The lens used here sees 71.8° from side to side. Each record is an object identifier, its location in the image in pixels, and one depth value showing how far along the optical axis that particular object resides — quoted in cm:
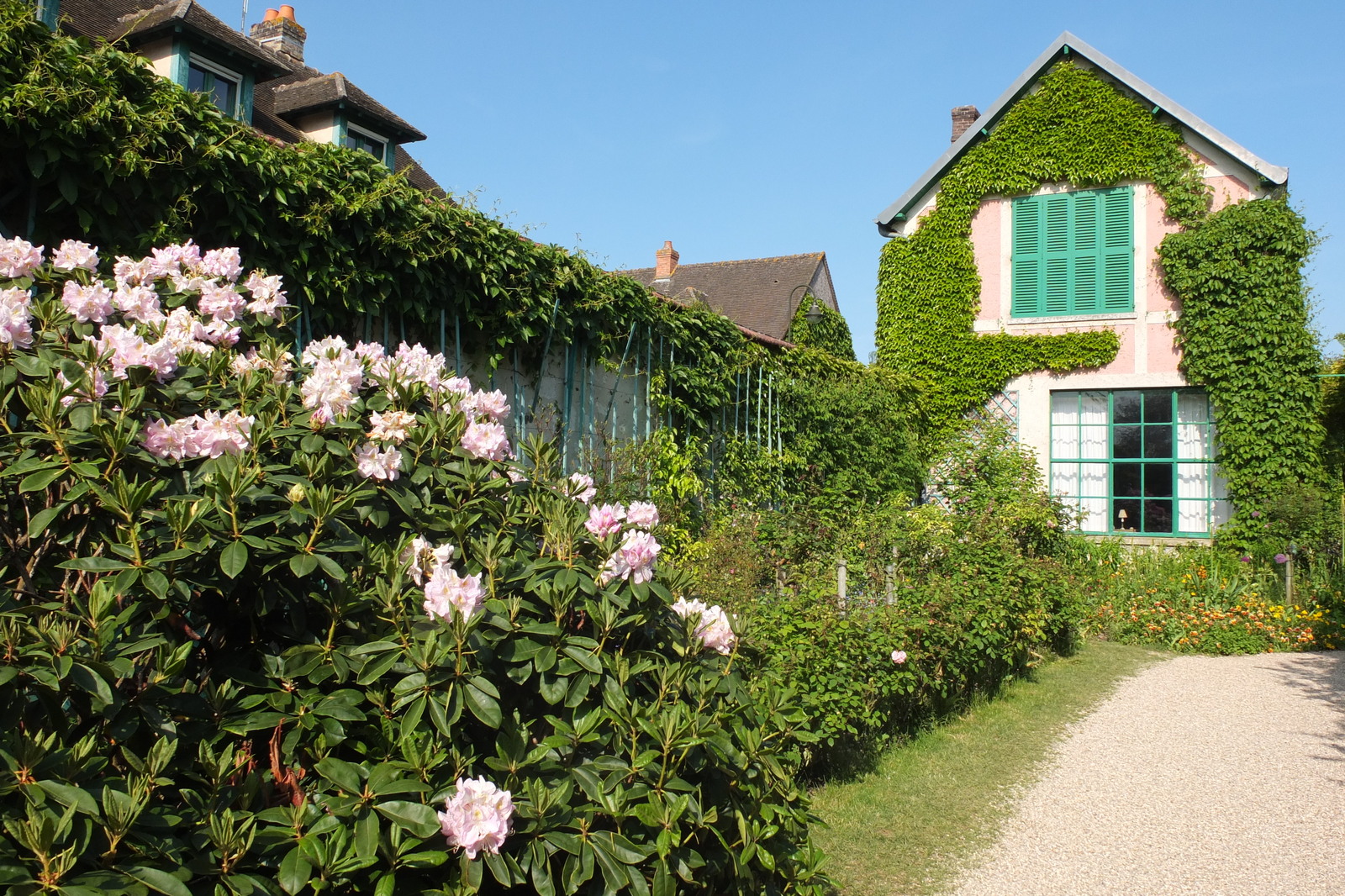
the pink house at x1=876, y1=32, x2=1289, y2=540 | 1249
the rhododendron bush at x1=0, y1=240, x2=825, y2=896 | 164
